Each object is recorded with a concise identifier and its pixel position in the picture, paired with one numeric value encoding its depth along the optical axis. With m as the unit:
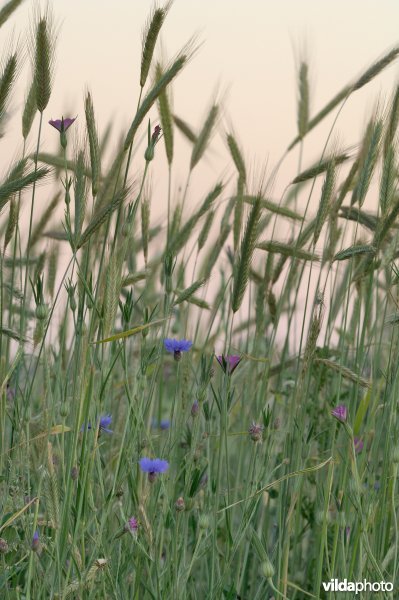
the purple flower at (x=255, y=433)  2.92
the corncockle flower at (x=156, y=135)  2.93
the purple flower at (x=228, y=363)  2.89
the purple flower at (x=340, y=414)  2.85
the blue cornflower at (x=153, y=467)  2.93
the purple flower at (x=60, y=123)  2.99
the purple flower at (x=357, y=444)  3.11
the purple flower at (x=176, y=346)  3.01
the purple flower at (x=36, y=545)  2.86
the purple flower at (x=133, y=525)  2.92
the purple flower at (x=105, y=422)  3.04
